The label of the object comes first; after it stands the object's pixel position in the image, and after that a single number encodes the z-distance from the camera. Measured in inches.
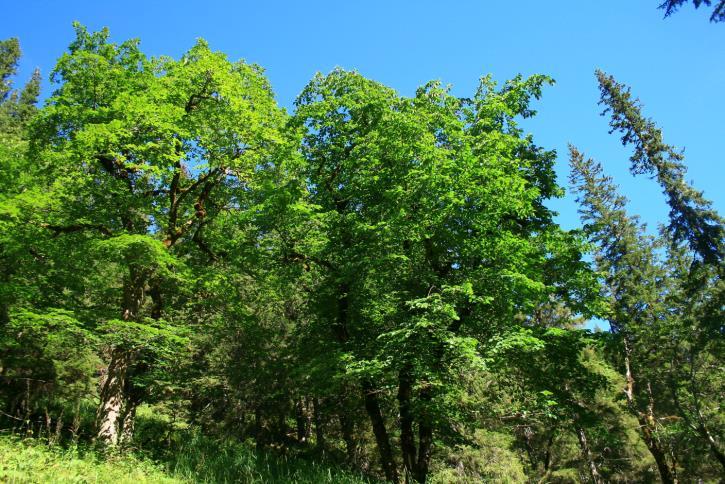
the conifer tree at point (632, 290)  929.5
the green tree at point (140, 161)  438.6
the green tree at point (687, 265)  877.2
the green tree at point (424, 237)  418.6
